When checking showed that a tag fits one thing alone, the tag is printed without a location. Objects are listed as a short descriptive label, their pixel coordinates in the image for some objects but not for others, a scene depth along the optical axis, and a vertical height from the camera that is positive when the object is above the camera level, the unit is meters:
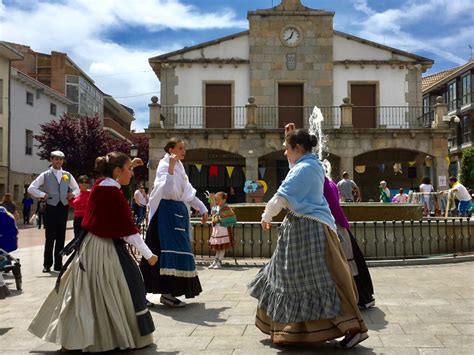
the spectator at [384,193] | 19.58 -0.12
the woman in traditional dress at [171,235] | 5.90 -0.50
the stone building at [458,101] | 43.56 +7.45
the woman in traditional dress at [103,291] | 4.09 -0.78
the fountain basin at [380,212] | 10.87 -0.44
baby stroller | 7.16 -0.69
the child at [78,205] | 9.27 -0.26
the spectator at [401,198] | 19.45 -0.29
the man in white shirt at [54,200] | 8.93 -0.17
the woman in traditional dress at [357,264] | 5.64 -0.78
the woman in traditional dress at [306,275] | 4.07 -0.66
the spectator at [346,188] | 15.07 +0.05
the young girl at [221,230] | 9.55 -0.72
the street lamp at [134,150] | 22.80 +1.67
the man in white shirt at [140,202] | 18.17 -0.42
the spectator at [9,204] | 10.42 -0.28
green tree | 39.12 +1.59
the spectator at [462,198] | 14.71 -0.22
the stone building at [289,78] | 25.64 +5.34
